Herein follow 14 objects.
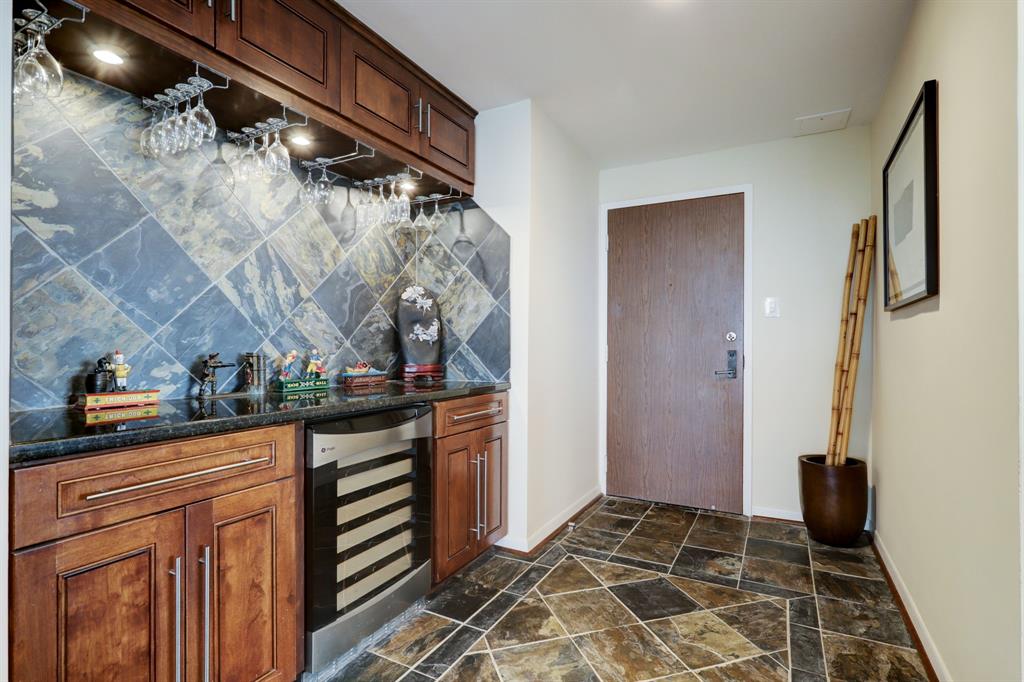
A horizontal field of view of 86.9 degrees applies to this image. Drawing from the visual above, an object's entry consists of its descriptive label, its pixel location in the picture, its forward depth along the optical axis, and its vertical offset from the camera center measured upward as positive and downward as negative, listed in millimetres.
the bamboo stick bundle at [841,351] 2951 -50
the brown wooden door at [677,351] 3422 -60
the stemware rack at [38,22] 1280 +775
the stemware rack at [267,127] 1908 +785
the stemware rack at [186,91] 1622 +785
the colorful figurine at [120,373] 1630 -97
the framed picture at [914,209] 1746 +500
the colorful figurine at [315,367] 2273 -110
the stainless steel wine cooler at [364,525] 1671 -639
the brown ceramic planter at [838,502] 2754 -821
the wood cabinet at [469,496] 2295 -712
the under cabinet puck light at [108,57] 1509 +803
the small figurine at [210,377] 1943 -131
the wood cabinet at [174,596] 1087 -598
